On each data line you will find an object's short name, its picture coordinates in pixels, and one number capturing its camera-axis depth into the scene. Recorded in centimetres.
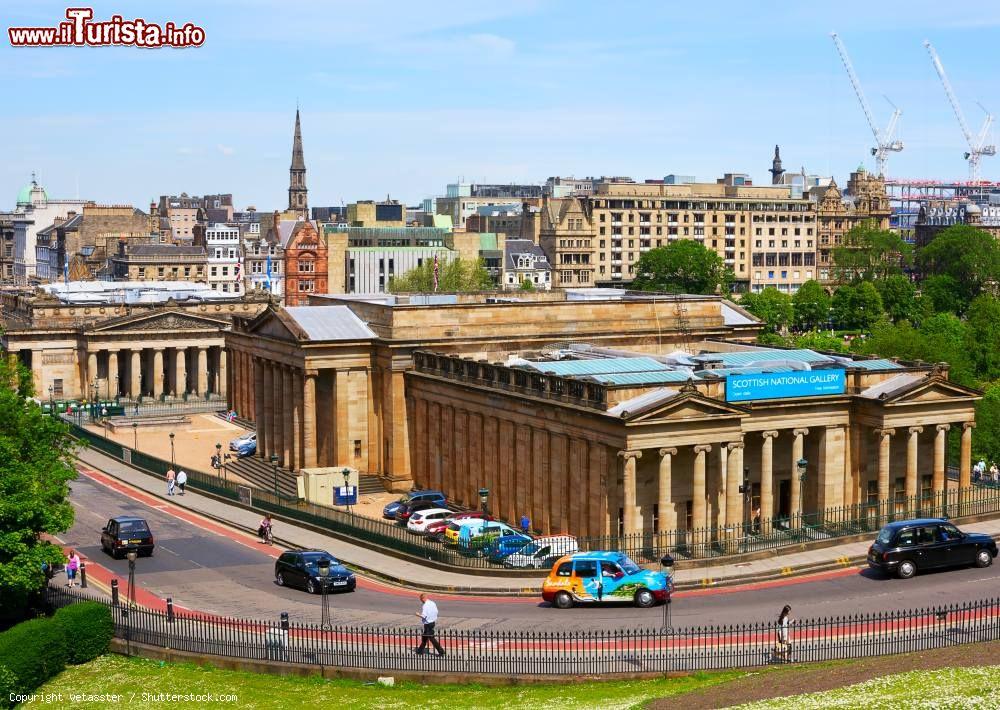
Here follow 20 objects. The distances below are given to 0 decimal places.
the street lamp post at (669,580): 5762
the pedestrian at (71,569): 6994
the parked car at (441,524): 8081
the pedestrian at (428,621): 5488
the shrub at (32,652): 5434
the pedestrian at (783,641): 5244
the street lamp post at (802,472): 7519
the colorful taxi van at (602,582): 6334
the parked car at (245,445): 11475
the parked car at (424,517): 8319
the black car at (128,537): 7719
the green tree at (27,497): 5966
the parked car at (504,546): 7181
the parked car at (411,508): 8769
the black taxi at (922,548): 6669
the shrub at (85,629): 5794
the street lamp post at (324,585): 6009
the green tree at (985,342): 14575
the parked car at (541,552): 7062
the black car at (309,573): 6812
